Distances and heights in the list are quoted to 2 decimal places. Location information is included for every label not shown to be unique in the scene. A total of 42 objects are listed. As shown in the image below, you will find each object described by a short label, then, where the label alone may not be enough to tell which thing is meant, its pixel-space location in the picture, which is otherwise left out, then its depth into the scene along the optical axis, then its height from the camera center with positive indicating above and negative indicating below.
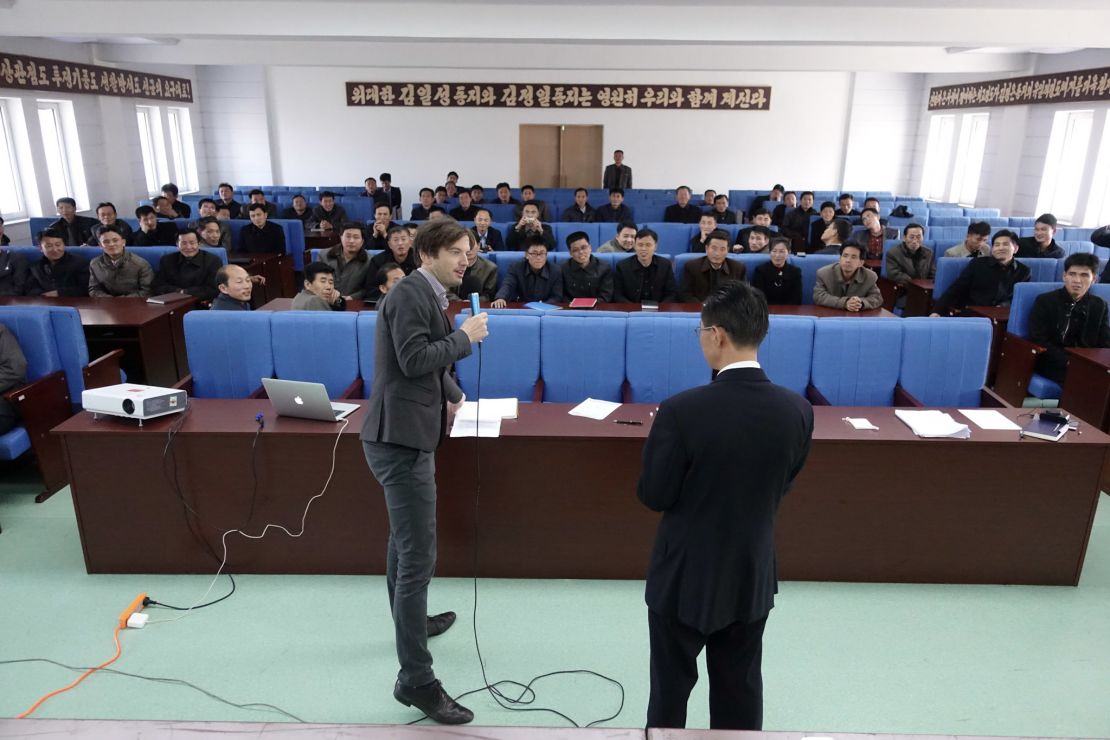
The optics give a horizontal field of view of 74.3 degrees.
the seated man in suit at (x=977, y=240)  6.12 -0.48
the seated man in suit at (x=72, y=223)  7.47 -0.55
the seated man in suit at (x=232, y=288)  3.95 -0.61
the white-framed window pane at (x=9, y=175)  8.45 -0.08
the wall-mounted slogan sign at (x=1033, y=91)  8.65 +1.21
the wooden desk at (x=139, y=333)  4.43 -0.99
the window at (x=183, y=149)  13.34 +0.38
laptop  2.83 -0.86
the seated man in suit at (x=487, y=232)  7.15 -0.54
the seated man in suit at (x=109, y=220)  7.18 -0.49
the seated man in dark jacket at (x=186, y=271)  5.64 -0.75
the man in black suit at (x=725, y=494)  1.48 -0.65
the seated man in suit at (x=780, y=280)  5.35 -0.71
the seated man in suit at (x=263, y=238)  7.59 -0.67
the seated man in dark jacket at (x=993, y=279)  5.32 -0.69
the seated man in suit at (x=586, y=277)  5.39 -0.72
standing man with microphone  2.02 -0.66
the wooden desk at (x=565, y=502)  2.81 -1.24
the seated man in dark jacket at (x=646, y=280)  5.44 -0.74
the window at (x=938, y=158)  13.05 +0.41
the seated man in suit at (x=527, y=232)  7.03 -0.53
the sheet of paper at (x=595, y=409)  3.00 -0.94
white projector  2.85 -0.88
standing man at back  12.03 +0.02
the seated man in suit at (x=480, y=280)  5.51 -0.77
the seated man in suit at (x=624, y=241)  6.28 -0.55
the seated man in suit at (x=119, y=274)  5.45 -0.77
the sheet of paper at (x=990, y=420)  2.93 -0.94
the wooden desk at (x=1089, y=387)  3.76 -1.05
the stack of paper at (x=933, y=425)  2.82 -0.93
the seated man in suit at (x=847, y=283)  4.89 -0.69
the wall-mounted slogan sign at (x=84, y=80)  8.16 +1.15
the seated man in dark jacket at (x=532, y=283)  5.43 -0.78
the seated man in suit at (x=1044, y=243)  6.22 -0.50
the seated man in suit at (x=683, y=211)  9.77 -0.43
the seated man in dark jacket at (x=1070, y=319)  4.32 -0.79
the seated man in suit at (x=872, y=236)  7.42 -0.55
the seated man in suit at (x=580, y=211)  9.11 -0.43
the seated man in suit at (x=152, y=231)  7.12 -0.60
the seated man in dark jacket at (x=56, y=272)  5.56 -0.77
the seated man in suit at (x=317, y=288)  4.09 -0.64
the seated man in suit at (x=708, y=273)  5.30 -0.68
